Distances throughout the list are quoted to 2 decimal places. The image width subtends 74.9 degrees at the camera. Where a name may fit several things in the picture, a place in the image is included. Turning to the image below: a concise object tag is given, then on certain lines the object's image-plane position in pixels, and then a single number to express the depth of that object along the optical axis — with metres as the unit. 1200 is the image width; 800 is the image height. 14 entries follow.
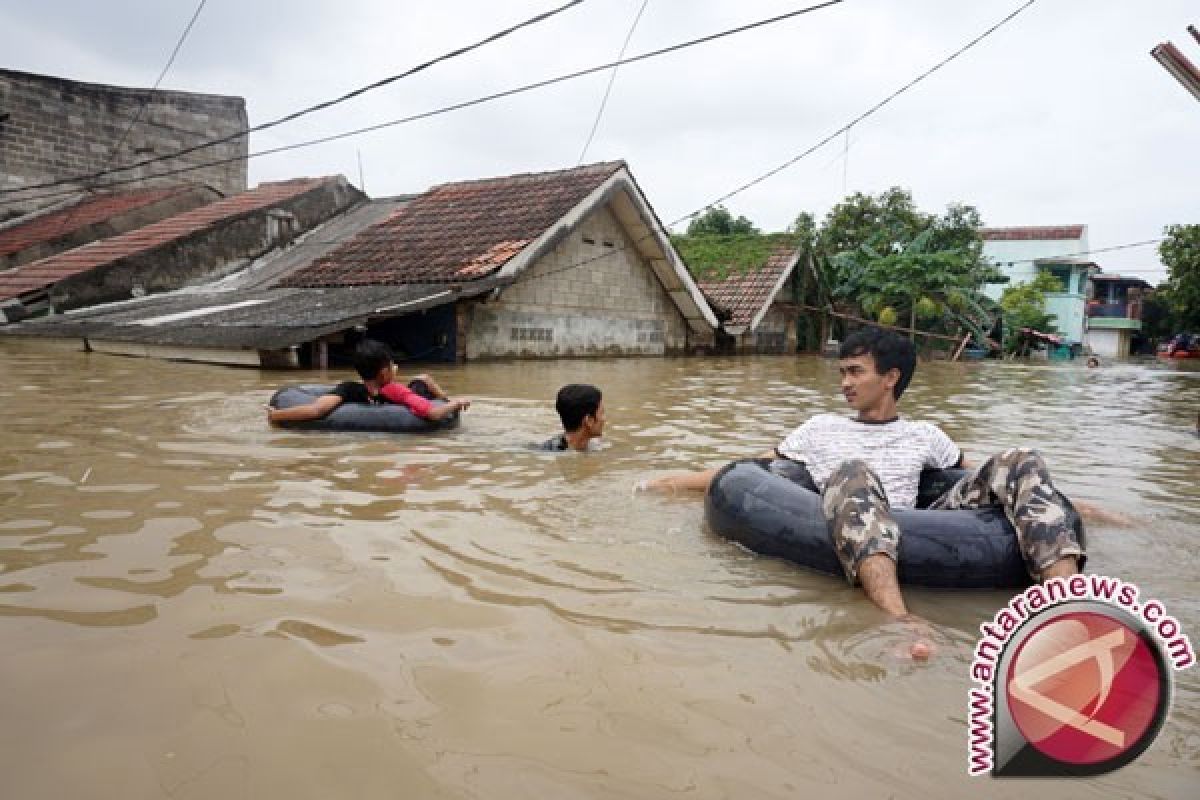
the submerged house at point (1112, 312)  39.62
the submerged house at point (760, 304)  19.77
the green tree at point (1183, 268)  28.16
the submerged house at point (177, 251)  14.88
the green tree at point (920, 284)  24.80
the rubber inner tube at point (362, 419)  5.94
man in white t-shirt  2.80
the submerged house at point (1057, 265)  36.41
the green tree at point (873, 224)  27.30
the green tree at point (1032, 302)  31.84
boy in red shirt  6.02
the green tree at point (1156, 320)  39.28
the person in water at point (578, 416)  5.43
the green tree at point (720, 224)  30.48
